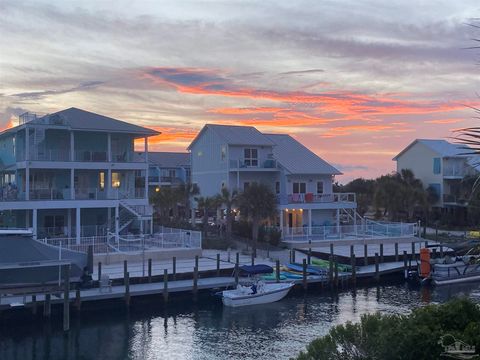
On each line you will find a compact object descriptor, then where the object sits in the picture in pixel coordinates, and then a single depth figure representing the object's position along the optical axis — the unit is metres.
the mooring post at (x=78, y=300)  31.86
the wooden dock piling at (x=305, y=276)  38.42
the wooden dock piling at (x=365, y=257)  44.59
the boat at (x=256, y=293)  34.41
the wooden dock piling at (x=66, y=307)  29.49
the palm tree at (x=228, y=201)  50.91
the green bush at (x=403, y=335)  10.56
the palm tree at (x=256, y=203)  48.72
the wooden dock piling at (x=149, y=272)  35.70
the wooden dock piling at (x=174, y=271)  36.84
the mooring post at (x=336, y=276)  40.25
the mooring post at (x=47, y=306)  31.11
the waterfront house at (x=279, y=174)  56.81
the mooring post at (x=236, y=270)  37.12
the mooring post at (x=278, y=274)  38.26
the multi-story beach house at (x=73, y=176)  44.94
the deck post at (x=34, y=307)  31.05
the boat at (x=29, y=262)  31.64
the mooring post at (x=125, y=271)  33.19
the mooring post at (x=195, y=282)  35.02
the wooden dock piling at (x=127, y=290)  32.81
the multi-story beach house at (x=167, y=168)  85.65
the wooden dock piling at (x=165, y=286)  33.81
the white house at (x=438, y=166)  70.94
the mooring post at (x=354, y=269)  41.28
